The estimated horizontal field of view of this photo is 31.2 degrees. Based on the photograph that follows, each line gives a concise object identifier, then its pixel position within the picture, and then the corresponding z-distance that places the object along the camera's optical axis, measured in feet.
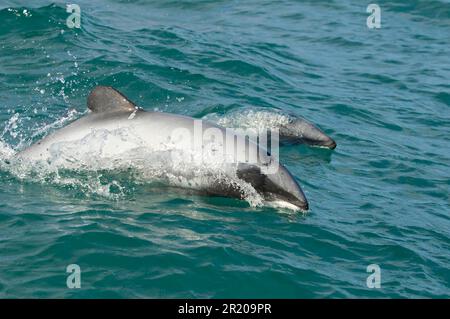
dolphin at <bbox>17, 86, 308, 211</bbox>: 40.96
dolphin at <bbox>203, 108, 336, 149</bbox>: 54.70
